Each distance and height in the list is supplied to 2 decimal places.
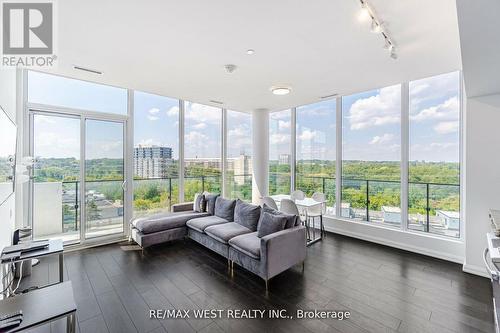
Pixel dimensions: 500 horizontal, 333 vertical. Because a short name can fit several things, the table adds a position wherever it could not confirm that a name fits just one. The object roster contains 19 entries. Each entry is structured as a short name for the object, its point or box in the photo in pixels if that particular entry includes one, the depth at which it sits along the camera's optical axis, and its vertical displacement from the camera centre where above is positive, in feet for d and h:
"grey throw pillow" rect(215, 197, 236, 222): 13.23 -2.54
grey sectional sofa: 8.93 -3.24
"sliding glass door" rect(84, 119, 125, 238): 13.41 -0.62
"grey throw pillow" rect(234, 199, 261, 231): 11.58 -2.56
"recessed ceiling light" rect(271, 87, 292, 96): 12.69 +4.39
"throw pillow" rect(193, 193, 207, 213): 15.25 -2.52
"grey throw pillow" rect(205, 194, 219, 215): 14.67 -2.34
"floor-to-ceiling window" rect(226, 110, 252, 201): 20.62 +1.04
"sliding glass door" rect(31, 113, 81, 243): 11.96 -0.55
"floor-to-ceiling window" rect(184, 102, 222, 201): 17.79 +1.54
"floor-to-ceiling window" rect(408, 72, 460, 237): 11.70 +0.61
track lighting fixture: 6.19 +4.42
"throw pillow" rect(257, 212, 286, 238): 9.77 -2.53
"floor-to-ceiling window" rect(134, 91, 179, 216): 15.33 +1.05
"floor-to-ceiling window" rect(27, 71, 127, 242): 11.98 +0.66
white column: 18.78 +1.36
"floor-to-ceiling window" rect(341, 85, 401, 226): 13.67 +0.73
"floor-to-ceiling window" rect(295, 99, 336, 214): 16.67 +1.40
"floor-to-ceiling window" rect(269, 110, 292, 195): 19.65 +1.39
